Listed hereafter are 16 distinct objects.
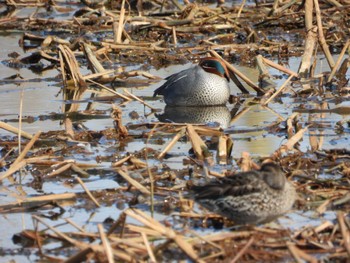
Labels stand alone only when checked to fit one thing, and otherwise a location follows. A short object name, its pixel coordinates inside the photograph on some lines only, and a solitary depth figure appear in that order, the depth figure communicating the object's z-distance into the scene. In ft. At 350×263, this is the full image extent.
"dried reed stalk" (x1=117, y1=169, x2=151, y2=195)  46.31
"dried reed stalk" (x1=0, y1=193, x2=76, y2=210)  46.26
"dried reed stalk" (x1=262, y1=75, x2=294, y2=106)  69.56
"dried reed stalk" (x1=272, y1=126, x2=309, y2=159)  52.38
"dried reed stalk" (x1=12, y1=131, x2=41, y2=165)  51.31
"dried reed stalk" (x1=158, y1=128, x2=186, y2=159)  54.60
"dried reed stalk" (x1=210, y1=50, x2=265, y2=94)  75.29
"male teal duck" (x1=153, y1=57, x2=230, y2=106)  74.90
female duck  41.83
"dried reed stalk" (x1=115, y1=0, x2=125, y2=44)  91.84
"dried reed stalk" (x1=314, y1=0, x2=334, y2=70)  75.66
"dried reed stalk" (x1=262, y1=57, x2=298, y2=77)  72.18
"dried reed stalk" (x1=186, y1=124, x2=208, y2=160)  54.24
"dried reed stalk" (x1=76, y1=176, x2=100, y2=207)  45.89
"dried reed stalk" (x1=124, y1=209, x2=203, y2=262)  36.06
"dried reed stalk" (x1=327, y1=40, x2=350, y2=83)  73.97
